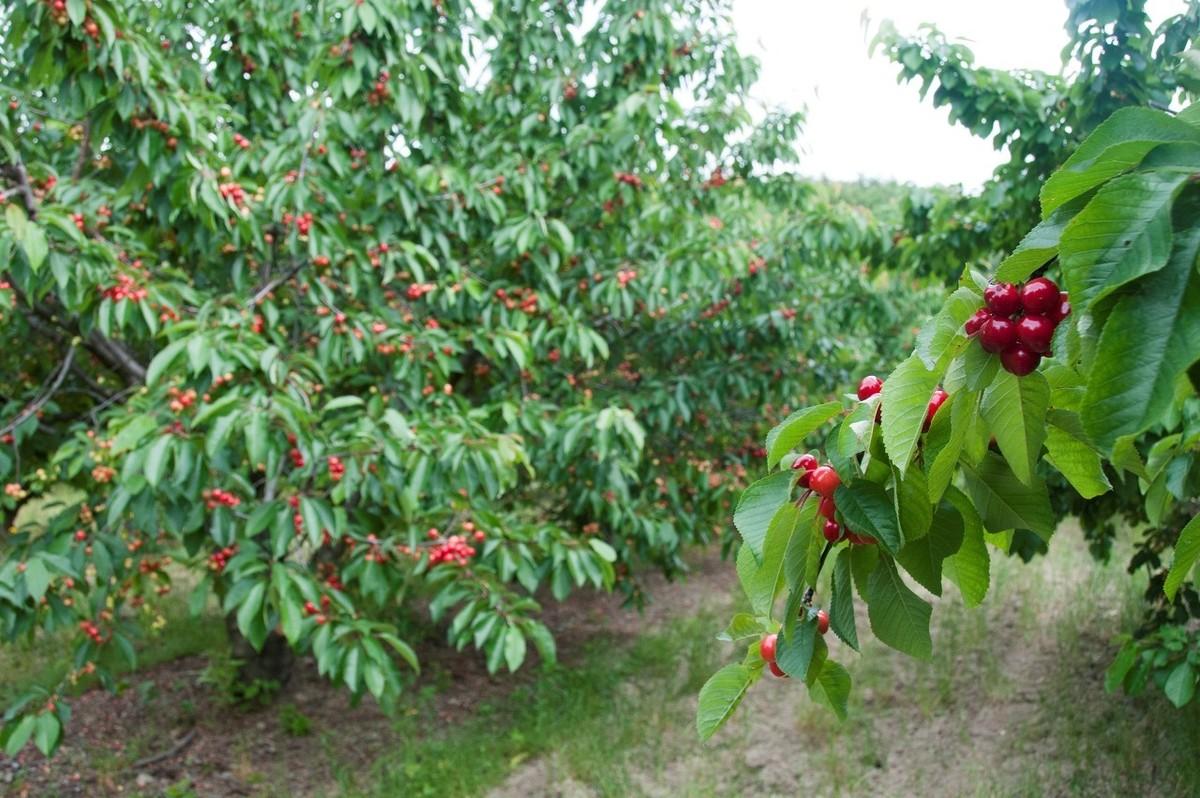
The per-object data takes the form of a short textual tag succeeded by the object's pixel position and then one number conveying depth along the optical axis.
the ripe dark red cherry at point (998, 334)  0.66
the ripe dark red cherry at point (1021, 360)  0.66
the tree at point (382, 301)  2.77
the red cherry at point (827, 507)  0.82
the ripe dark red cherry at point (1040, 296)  0.66
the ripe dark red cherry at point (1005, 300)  0.67
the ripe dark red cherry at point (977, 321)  0.68
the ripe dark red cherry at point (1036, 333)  0.65
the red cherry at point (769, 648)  0.98
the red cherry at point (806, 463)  0.87
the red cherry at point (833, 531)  0.85
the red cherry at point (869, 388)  0.87
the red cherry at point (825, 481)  0.80
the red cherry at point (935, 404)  0.78
